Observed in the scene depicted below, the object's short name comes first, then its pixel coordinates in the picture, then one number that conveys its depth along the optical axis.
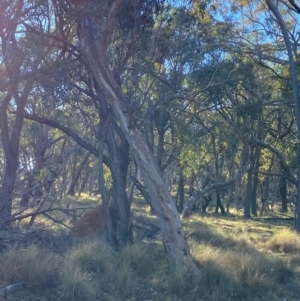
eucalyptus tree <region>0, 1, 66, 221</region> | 8.55
